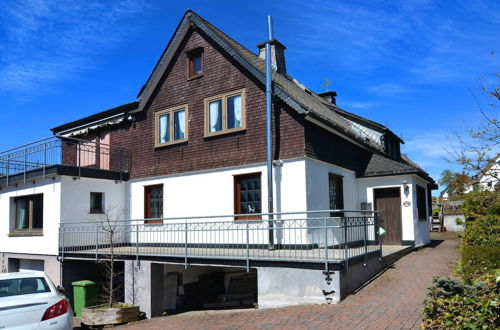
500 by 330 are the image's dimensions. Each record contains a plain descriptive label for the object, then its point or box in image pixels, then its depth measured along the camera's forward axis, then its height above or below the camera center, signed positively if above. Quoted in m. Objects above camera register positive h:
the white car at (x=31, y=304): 6.68 -1.60
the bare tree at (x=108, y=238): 11.85 -1.17
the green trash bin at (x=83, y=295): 12.89 -2.73
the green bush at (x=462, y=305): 5.08 -1.39
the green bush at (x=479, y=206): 8.82 -0.21
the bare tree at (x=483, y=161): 7.76 +0.72
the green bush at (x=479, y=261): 8.45 -1.28
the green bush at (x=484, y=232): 11.02 -0.88
